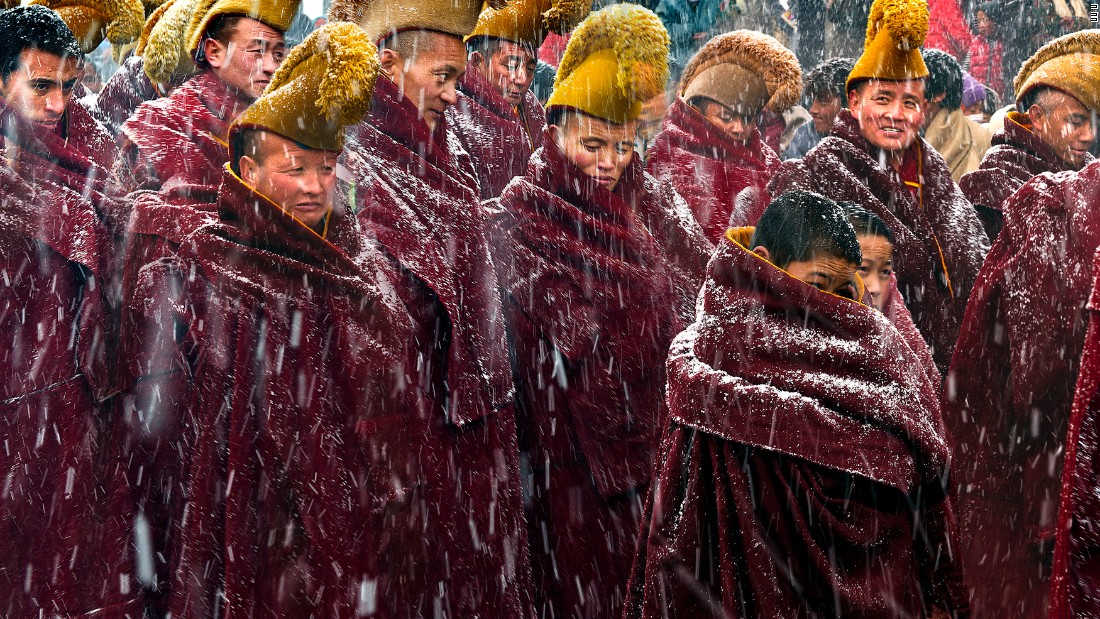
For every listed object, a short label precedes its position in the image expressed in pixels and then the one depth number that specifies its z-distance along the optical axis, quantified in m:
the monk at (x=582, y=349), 3.62
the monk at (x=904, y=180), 4.02
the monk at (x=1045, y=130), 4.21
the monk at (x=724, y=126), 4.47
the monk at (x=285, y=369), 3.01
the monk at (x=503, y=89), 4.20
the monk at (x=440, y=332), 3.30
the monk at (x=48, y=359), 3.66
